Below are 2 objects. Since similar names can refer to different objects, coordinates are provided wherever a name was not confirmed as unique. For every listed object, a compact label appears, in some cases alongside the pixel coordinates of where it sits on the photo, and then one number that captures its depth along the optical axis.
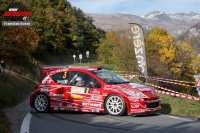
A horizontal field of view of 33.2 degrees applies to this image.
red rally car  10.13
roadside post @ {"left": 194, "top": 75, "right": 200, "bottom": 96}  15.45
